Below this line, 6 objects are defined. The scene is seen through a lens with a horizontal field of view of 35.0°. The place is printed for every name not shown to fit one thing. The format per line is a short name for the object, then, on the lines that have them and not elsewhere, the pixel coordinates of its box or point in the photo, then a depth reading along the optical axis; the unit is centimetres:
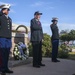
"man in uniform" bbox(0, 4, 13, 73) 294
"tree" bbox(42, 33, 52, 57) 600
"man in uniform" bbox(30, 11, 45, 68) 359
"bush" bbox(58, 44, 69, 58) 565
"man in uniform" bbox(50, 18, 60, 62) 423
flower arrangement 398
